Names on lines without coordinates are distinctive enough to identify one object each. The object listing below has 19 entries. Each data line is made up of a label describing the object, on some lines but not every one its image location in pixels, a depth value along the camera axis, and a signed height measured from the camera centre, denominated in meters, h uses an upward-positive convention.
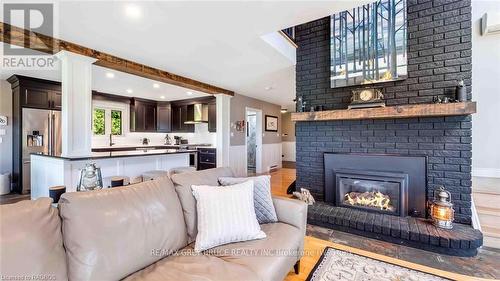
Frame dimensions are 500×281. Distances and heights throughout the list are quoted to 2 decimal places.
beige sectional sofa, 0.92 -0.51
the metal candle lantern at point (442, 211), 2.32 -0.76
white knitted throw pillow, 1.44 -0.52
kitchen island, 2.76 -0.38
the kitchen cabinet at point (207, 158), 5.76 -0.48
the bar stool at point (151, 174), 3.40 -0.52
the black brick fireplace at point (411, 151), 2.41 -0.15
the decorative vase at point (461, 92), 2.32 +0.48
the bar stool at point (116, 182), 1.82 -0.34
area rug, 1.78 -1.10
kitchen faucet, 6.16 +0.01
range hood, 6.20 +0.75
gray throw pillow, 1.79 -0.48
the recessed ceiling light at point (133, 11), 2.01 +1.20
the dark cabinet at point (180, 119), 6.68 +0.63
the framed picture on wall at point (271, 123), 7.40 +0.55
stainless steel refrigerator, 4.14 +0.10
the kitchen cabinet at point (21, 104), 4.10 +0.70
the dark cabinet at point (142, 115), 6.38 +0.72
